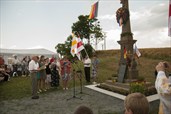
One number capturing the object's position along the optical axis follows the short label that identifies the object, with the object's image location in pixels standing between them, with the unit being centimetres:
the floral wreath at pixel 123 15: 1039
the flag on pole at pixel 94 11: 1124
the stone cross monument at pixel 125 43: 1002
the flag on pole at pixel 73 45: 1085
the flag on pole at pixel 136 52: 1082
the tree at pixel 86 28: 4719
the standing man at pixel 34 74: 853
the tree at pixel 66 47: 4672
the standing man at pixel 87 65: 1263
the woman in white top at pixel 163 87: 304
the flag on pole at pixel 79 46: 1086
